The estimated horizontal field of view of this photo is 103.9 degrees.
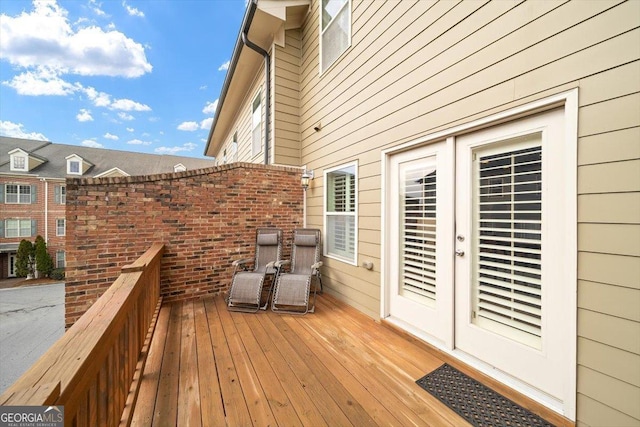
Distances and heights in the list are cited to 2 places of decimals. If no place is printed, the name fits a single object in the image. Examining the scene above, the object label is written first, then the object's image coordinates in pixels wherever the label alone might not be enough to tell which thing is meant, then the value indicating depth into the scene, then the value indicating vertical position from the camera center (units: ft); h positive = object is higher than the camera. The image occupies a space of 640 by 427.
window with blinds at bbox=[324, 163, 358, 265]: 12.08 +0.01
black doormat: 5.45 -4.49
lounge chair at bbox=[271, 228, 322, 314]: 11.32 -3.10
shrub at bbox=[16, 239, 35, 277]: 47.67 -8.81
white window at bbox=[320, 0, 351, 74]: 12.55 +9.81
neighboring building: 48.11 +3.94
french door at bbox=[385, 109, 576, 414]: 5.71 -1.01
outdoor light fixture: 15.16 +2.13
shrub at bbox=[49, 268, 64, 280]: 48.49 -12.02
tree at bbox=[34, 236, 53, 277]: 48.34 -8.84
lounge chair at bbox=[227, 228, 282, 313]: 11.53 -3.03
